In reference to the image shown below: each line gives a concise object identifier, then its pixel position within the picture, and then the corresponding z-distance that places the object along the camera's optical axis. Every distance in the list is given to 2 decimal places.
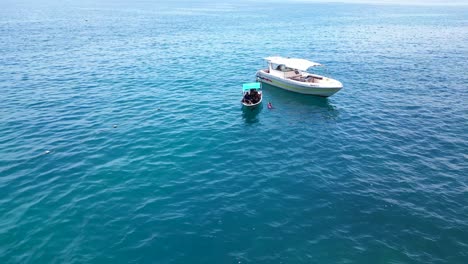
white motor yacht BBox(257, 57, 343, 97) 47.12
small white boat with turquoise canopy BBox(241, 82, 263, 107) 43.99
